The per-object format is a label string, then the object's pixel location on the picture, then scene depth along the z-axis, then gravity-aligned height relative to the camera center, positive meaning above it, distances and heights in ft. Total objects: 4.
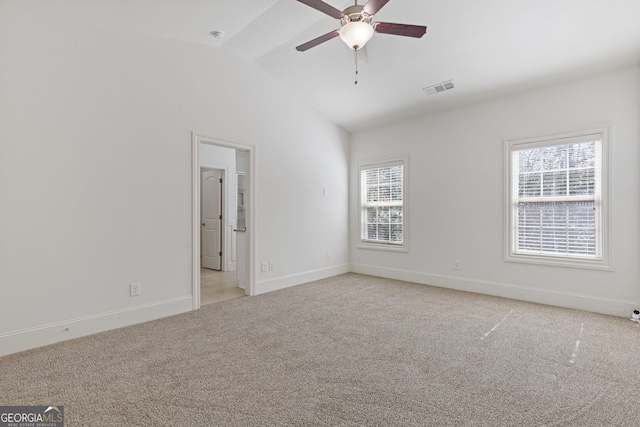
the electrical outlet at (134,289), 11.09 -2.76
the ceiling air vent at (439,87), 13.81 +5.57
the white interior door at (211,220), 21.59 -0.60
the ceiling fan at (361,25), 7.84 +4.88
